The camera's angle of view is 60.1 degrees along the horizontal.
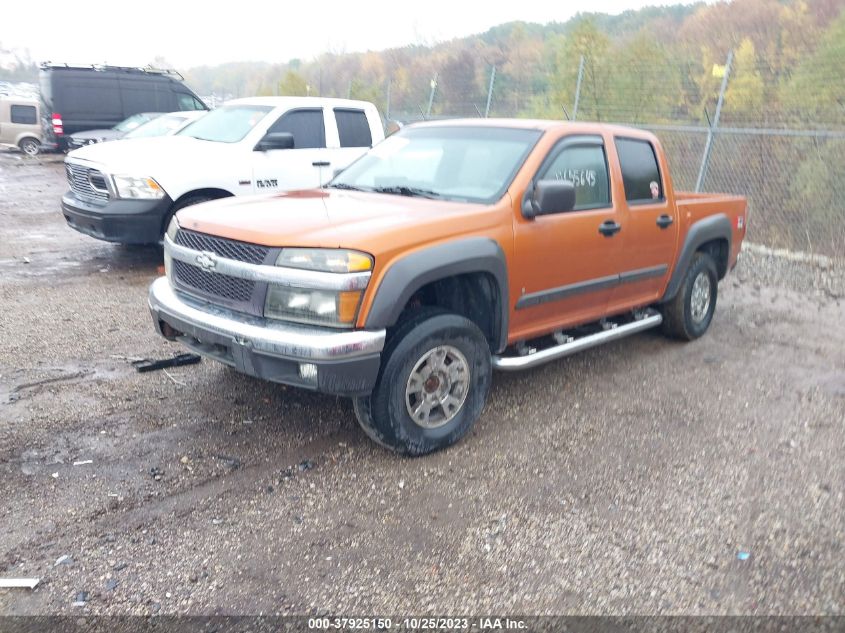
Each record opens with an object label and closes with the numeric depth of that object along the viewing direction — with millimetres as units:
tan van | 21047
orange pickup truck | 3596
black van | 17906
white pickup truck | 7461
